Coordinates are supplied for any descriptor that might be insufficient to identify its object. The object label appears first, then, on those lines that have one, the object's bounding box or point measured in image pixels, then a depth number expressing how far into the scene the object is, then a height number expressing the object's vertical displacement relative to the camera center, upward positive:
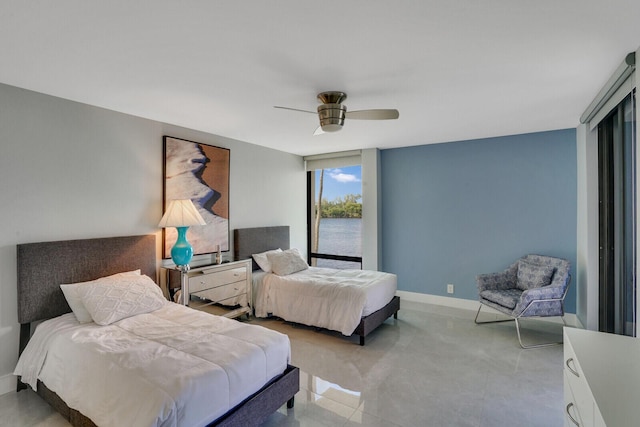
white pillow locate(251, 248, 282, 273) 4.23 -0.61
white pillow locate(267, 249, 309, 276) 4.10 -0.62
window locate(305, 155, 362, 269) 5.38 +0.07
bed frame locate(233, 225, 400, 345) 3.33 -0.43
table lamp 3.21 -0.06
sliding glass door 2.46 -0.01
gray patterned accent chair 3.22 -0.81
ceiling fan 2.51 +0.87
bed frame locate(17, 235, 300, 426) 1.89 -0.51
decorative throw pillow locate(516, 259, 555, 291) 3.57 -0.69
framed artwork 3.48 +0.37
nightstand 3.26 -0.79
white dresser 1.01 -0.62
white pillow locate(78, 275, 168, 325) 2.41 -0.66
